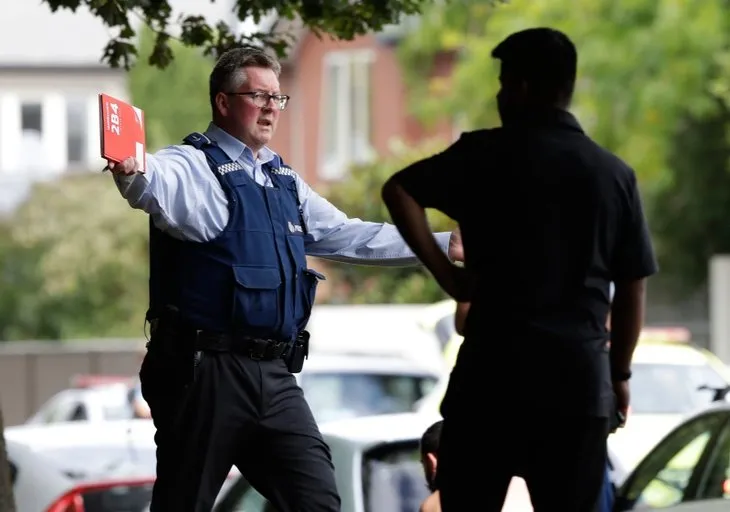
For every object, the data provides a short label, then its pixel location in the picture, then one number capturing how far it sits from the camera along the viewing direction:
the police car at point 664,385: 24.47
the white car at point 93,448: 18.00
